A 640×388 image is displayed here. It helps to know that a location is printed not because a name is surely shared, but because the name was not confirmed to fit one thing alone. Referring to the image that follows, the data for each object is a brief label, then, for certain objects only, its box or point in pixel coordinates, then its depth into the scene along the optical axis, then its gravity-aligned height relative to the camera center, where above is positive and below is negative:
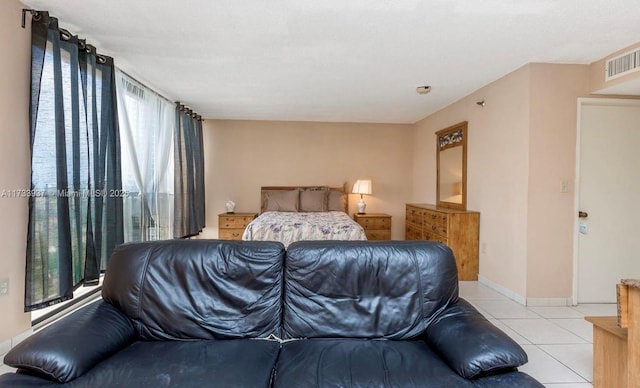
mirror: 4.61 +0.35
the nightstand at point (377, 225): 6.03 -0.63
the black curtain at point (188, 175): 5.05 +0.22
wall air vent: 2.89 +1.15
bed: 4.11 -0.41
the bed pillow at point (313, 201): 6.00 -0.21
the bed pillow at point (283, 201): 5.98 -0.21
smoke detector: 4.15 +1.27
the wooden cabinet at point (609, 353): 1.74 -0.87
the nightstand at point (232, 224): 5.84 -0.61
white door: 3.41 -0.08
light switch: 2.24 -0.67
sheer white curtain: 3.76 +0.36
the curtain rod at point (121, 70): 2.37 +1.25
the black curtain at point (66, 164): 2.40 +0.18
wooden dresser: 4.20 -0.59
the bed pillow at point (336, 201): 6.10 -0.21
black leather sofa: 1.44 -0.64
